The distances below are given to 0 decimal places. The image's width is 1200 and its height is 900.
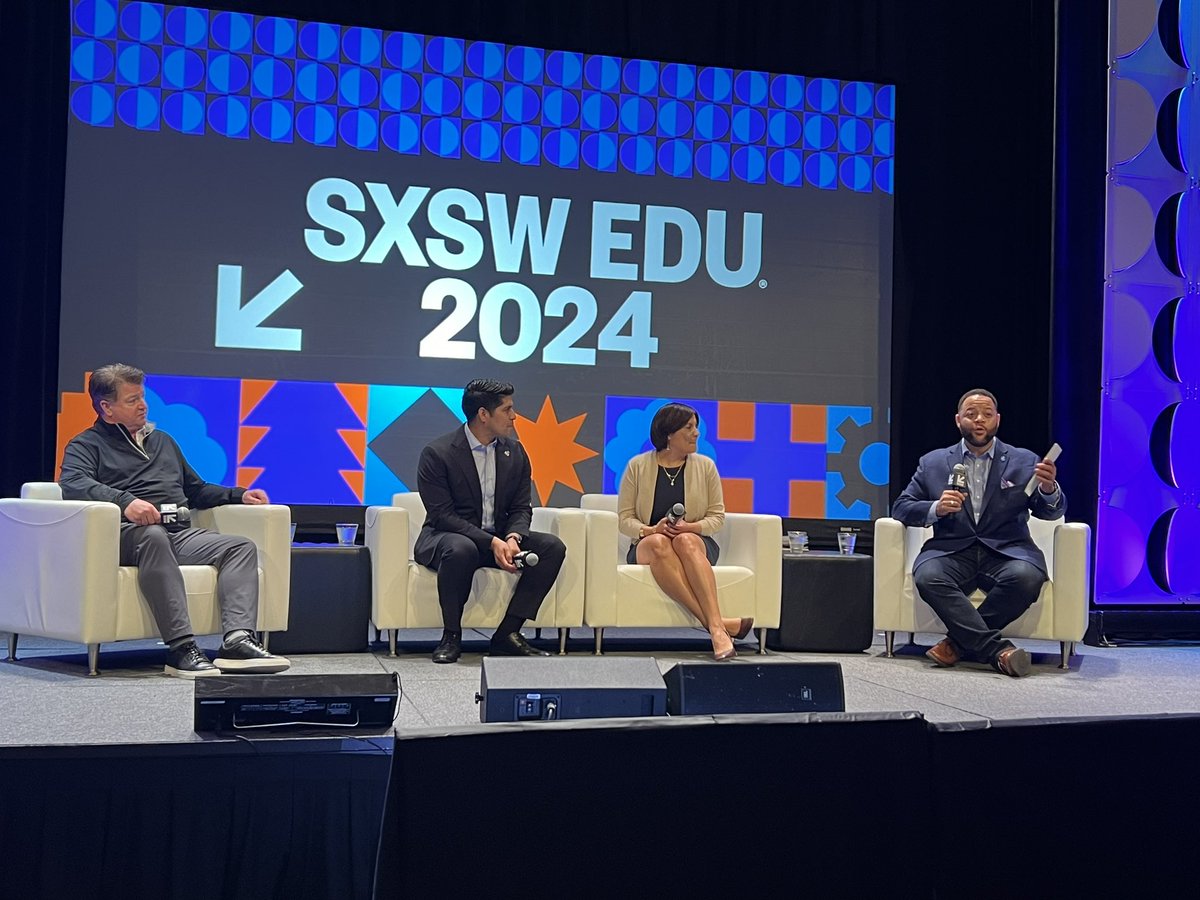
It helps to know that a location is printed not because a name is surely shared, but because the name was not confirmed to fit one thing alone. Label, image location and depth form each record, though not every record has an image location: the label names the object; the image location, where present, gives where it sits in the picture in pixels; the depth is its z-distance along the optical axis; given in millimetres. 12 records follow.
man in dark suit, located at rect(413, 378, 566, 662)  4512
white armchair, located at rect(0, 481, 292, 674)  3875
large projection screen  5539
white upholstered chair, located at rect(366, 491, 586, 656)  4578
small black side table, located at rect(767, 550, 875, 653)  5121
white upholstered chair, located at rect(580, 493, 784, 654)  4789
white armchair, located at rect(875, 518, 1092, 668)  4695
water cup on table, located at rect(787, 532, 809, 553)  5121
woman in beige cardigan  4797
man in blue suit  4578
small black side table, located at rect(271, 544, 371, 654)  4660
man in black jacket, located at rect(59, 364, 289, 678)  4000
